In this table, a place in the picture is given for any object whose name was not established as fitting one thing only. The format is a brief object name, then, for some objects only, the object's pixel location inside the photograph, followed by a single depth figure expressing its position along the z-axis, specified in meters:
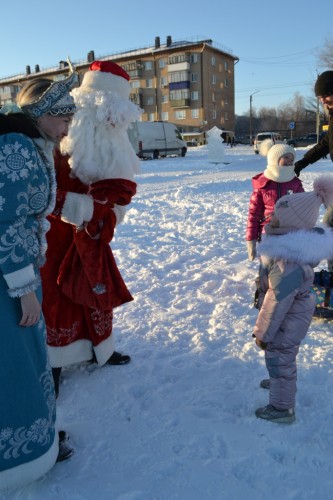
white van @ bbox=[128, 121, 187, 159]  25.50
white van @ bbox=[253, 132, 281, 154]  31.74
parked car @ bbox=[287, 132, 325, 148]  37.94
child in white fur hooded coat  2.34
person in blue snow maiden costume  1.67
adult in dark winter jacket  3.63
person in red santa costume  2.66
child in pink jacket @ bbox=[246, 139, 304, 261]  3.80
